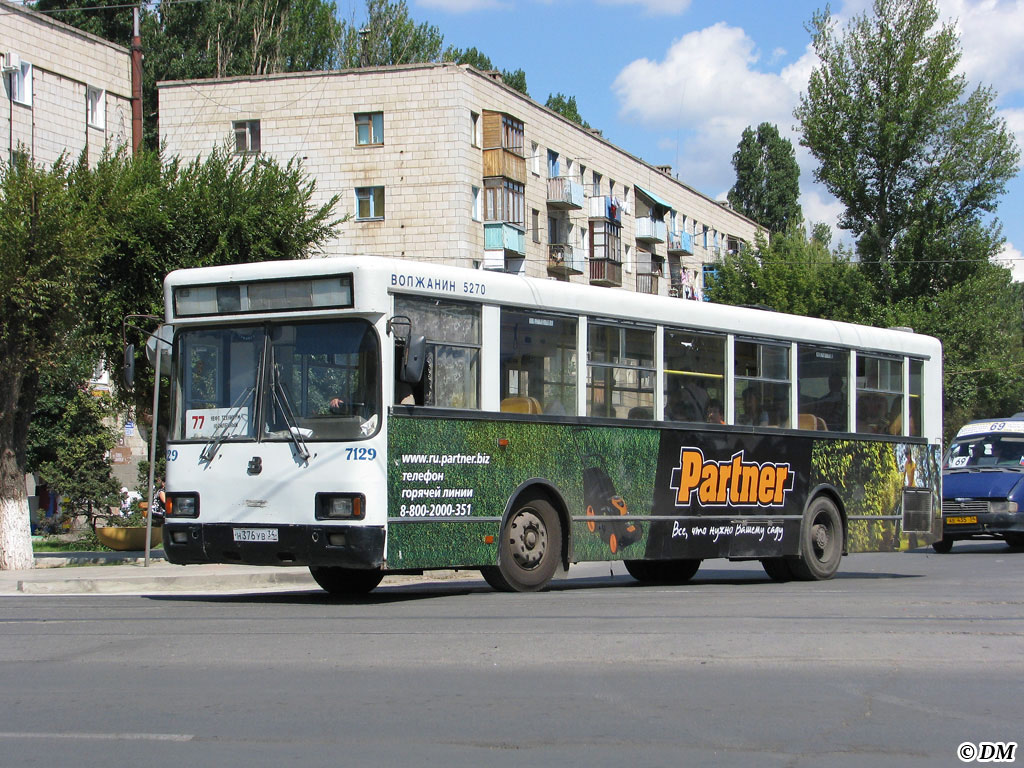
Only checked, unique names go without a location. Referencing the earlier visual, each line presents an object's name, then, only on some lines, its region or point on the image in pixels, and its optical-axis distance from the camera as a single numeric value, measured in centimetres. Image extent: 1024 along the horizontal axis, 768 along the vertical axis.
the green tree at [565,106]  7981
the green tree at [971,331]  4844
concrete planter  2533
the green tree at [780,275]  6394
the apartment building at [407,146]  4922
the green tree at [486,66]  7438
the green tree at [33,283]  1767
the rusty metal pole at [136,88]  3597
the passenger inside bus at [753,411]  1506
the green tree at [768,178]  8881
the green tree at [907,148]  4822
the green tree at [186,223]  2325
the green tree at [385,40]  6297
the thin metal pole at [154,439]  1770
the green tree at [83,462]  3231
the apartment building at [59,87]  4134
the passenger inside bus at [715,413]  1466
